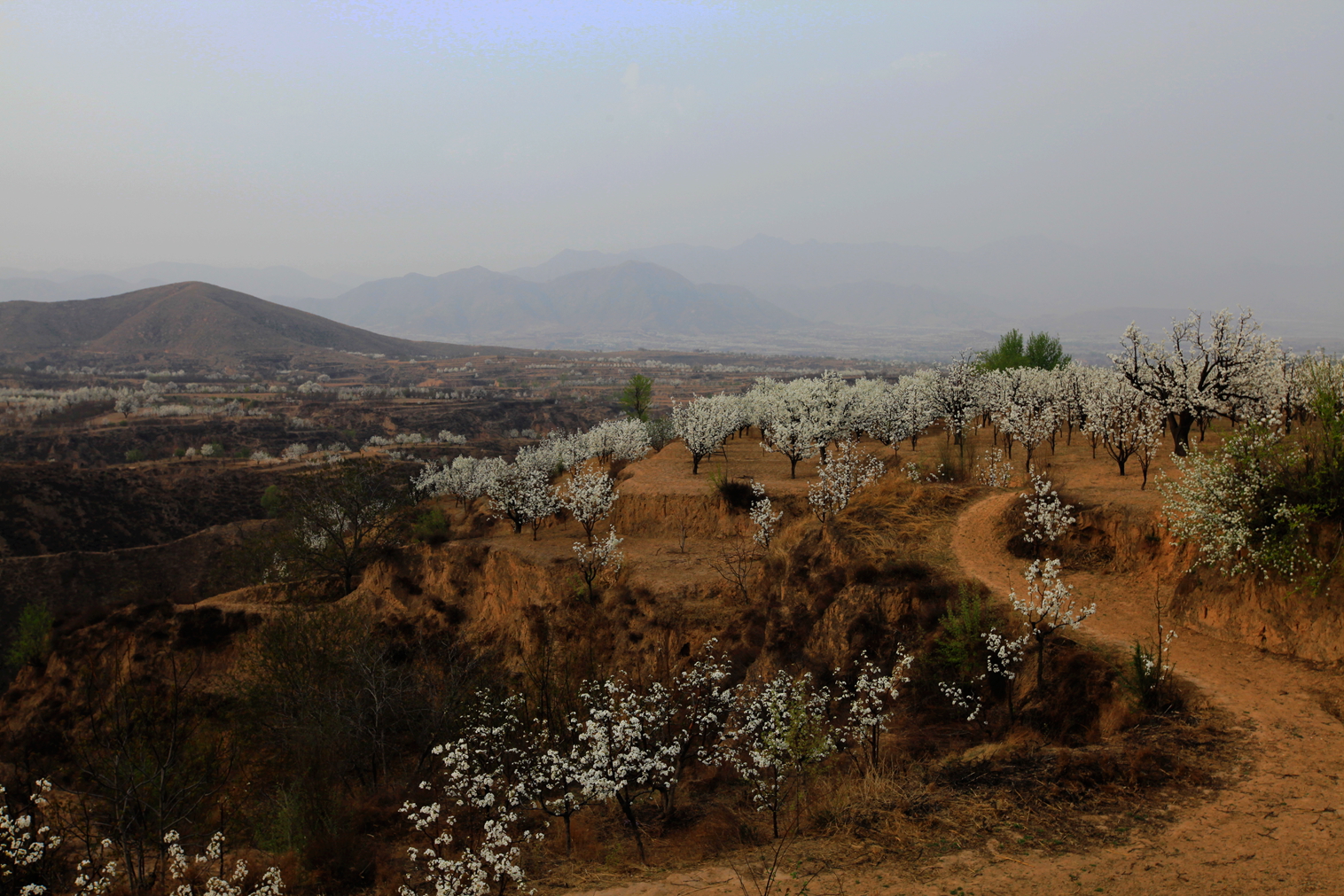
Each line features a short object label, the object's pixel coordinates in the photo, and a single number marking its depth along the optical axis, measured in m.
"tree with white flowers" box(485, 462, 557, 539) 31.27
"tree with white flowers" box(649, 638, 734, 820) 13.03
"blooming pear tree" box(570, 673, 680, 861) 10.21
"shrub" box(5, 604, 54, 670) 32.99
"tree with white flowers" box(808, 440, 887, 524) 23.53
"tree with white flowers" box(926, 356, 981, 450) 33.78
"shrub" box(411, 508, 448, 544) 39.15
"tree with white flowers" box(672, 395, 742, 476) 36.09
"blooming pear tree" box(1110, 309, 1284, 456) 24.89
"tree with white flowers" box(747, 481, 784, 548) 24.08
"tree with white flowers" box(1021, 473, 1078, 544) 16.69
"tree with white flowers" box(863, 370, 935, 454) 35.06
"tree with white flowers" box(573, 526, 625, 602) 25.70
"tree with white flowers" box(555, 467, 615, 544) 27.50
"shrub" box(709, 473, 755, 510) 29.95
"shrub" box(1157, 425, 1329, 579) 13.12
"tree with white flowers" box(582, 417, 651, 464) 45.50
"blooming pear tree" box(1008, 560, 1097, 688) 12.22
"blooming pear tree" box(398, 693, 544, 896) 9.01
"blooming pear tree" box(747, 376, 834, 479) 32.78
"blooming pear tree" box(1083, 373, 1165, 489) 22.16
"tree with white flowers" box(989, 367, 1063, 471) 26.59
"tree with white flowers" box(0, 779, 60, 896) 9.25
